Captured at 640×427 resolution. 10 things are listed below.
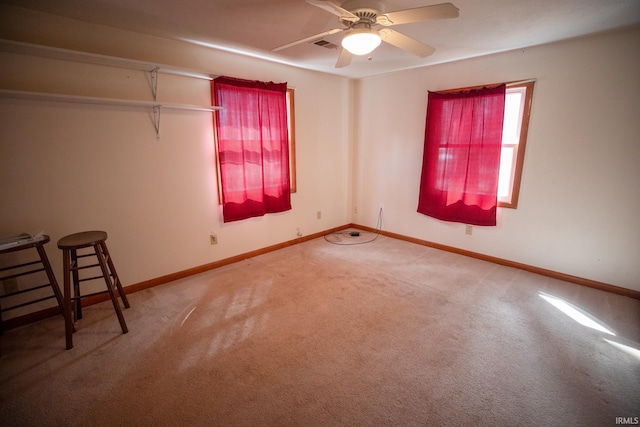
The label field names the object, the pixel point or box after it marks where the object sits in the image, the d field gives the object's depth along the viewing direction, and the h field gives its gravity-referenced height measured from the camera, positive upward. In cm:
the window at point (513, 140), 315 +15
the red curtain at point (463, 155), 334 -2
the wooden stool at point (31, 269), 206 -87
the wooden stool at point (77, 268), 207 -85
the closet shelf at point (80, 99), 209 +43
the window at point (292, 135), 388 +25
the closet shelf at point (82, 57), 201 +75
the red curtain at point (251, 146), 323 +10
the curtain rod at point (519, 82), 305 +75
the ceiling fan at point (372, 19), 168 +82
